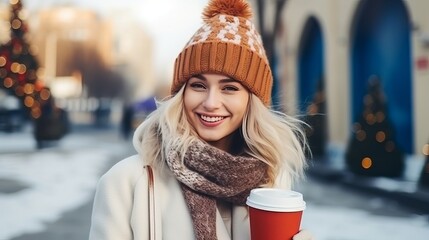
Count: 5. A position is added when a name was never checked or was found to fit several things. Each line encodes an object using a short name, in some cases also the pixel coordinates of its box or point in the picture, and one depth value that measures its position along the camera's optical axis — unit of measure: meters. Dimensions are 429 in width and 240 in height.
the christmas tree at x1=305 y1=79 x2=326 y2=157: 11.93
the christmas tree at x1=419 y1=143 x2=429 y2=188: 7.14
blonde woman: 1.66
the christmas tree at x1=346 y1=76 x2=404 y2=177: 8.66
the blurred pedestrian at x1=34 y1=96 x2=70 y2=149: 15.62
